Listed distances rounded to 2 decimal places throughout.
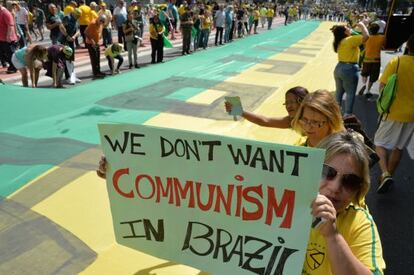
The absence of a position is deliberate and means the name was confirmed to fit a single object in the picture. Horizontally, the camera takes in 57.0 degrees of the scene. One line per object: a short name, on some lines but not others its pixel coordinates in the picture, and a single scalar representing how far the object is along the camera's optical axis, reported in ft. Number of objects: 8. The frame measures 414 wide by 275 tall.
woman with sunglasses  4.87
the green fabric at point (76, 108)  15.51
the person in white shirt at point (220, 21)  60.44
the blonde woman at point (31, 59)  27.48
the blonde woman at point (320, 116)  8.32
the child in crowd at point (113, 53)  34.14
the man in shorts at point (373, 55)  29.68
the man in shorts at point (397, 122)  14.02
